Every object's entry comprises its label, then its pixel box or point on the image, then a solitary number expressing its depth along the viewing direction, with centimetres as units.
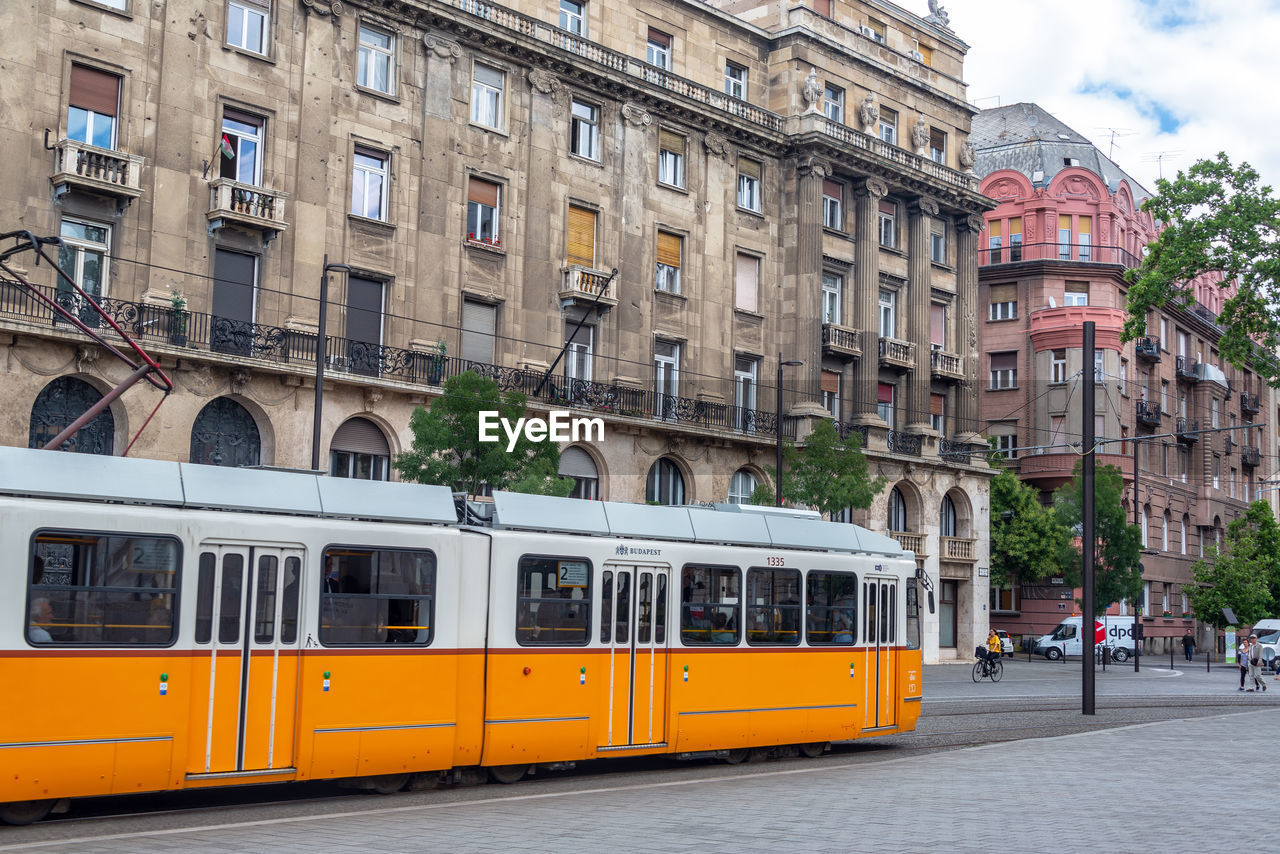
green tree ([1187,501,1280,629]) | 6334
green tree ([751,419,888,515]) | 3872
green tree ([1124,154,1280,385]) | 3256
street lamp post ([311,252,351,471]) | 2572
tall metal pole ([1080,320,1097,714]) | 2692
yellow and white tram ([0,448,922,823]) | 1194
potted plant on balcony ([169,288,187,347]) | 2953
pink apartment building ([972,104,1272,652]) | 6562
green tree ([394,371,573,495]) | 2802
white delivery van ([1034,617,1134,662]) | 5969
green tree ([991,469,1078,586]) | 6000
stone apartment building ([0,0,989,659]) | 2905
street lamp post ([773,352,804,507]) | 3619
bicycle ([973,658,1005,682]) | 4100
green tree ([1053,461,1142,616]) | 5716
